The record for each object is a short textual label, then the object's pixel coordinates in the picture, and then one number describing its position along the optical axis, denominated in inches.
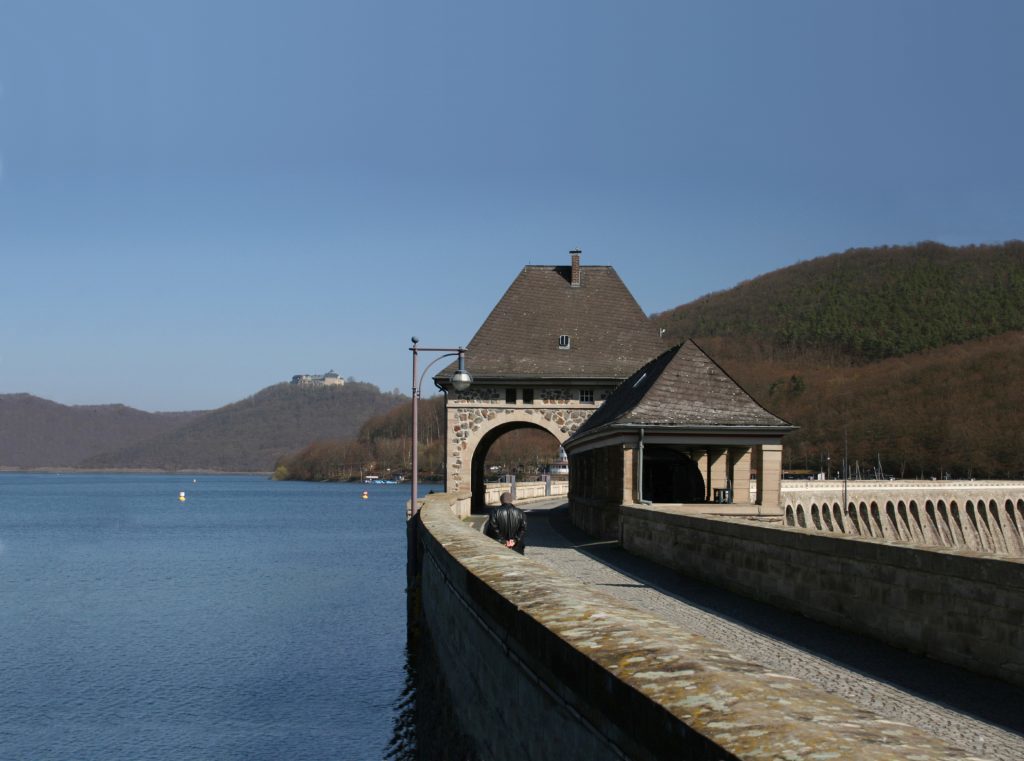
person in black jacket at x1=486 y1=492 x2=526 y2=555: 655.1
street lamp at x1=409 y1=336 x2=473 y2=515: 948.6
